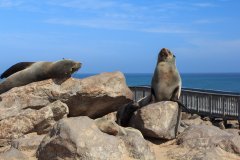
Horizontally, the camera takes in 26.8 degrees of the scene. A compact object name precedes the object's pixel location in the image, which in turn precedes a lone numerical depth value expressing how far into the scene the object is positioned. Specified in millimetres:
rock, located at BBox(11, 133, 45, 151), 11023
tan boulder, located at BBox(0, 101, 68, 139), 12414
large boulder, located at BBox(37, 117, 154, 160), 9516
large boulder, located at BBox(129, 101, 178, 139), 12398
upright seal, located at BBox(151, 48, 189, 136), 13859
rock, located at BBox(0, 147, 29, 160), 10116
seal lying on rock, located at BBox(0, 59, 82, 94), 14031
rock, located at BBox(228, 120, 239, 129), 21228
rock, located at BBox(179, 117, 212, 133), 13830
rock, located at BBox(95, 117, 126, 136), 10547
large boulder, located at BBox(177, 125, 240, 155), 11500
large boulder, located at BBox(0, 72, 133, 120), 13500
